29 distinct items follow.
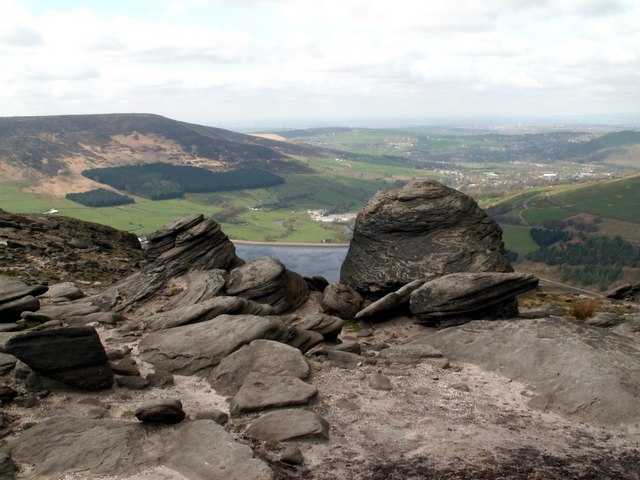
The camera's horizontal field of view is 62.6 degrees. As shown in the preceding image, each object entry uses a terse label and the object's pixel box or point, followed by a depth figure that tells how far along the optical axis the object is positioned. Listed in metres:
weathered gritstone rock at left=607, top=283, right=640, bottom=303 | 40.88
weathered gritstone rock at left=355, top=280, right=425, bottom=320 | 29.77
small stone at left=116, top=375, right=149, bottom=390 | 19.75
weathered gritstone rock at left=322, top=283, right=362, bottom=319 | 32.44
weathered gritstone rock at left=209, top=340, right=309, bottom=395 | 20.23
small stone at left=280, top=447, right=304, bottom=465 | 14.38
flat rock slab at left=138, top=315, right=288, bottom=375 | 22.14
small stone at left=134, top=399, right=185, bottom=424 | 16.08
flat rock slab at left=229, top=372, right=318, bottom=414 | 17.66
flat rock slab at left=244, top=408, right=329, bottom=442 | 15.73
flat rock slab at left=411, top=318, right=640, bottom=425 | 18.45
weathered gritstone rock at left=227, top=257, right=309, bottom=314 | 31.75
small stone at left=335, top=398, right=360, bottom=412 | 18.09
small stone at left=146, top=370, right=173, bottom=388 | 20.31
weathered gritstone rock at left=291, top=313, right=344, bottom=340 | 26.83
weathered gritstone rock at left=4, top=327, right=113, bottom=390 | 18.16
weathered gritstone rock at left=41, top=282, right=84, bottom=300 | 32.44
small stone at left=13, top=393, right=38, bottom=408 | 17.27
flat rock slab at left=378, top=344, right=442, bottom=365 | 23.52
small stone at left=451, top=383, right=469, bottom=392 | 20.33
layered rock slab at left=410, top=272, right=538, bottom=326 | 27.02
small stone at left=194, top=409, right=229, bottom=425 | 16.88
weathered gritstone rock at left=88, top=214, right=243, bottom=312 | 32.75
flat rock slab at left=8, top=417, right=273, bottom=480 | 13.70
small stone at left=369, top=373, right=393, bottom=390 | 20.03
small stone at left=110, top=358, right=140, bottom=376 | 20.70
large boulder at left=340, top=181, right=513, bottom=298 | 31.67
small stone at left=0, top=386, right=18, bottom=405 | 17.04
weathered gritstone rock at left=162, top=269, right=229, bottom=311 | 30.38
